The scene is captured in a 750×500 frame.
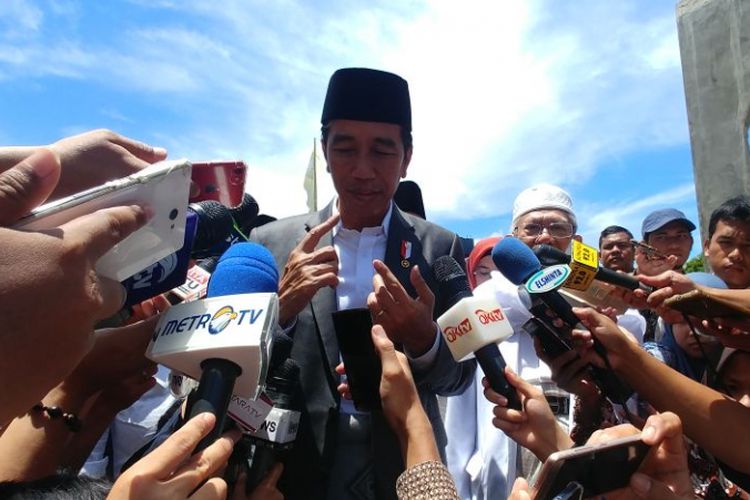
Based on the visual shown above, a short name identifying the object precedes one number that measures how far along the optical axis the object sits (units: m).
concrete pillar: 8.00
